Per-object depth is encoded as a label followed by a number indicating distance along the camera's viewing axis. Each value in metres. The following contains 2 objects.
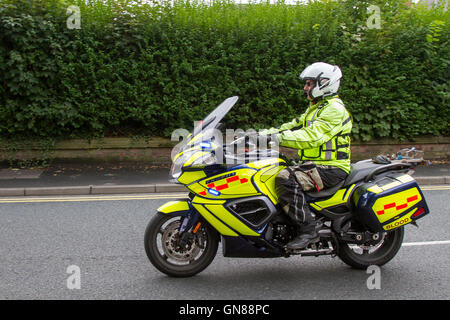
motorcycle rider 4.17
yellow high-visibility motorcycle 4.20
